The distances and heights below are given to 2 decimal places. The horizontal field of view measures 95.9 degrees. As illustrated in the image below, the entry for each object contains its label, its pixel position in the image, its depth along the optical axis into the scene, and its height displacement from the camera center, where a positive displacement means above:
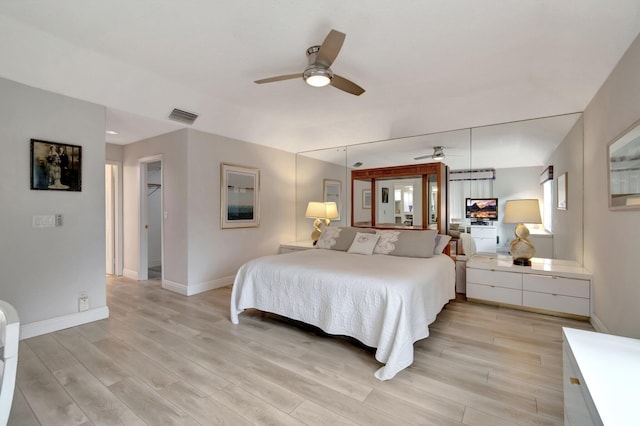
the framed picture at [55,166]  2.81 +0.47
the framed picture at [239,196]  4.61 +0.26
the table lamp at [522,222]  3.51 -0.13
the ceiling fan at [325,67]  2.16 +1.22
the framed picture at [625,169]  1.89 +0.30
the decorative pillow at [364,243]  3.70 -0.41
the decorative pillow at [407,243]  3.46 -0.39
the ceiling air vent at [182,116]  3.79 +1.30
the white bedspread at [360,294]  2.18 -0.74
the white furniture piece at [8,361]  0.98 -0.51
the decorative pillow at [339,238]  4.02 -0.37
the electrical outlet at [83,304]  3.11 -0.99
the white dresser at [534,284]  3.06 -0.84
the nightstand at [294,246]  5.17 -0.63
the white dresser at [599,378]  0.90 -0.61
